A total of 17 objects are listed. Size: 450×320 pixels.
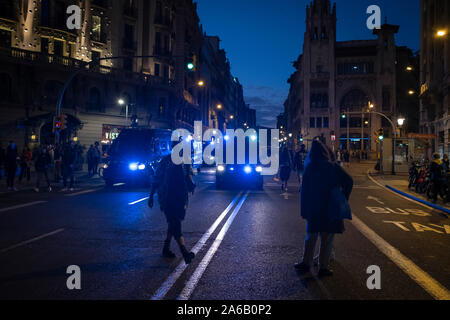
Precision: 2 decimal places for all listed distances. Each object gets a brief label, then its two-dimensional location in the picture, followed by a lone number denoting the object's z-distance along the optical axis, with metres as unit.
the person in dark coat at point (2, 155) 17.77
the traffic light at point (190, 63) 16.22
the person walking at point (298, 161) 17.13
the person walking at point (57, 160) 18.13
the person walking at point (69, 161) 14.72
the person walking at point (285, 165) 16.33
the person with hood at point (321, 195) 4.77
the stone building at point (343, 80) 73.19
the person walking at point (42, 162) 14.24
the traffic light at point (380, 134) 29.56
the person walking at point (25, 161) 17.73
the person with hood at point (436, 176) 12.76
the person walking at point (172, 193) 5.42
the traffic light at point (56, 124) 18.45
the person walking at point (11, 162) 14.26
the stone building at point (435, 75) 34.44
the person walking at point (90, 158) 23.57
